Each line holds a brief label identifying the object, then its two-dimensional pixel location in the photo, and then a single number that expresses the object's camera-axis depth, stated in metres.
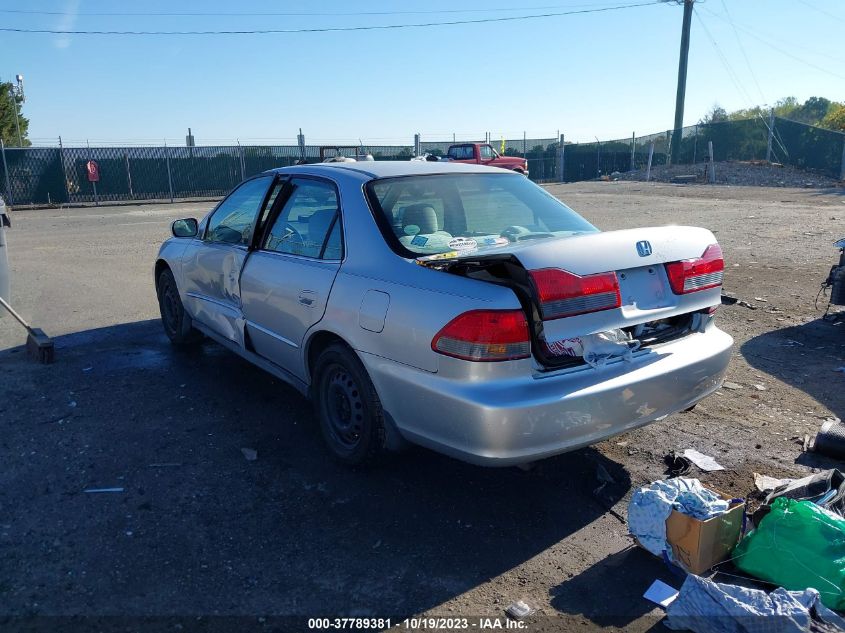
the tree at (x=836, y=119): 38.72
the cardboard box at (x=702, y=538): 2.88
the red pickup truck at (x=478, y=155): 28.92
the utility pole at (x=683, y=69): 39.31
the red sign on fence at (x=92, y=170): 25.22
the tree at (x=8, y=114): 39.69
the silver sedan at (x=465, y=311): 3.09
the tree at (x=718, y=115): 64.06
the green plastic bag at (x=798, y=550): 2.65
